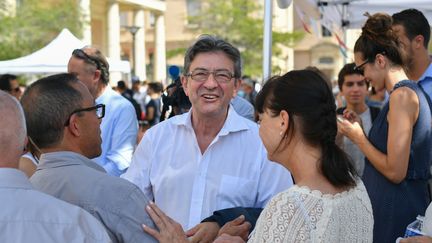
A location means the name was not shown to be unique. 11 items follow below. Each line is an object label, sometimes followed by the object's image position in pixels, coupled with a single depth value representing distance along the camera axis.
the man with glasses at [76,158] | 2.14
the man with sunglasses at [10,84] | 8.72
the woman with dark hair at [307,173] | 1.93
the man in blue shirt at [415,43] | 3.63
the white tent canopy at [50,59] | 9.66
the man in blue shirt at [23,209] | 1.83
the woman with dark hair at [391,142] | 3.29
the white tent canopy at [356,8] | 5.65
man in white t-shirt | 4.99
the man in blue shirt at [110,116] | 4.89
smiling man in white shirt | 2.93
